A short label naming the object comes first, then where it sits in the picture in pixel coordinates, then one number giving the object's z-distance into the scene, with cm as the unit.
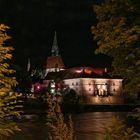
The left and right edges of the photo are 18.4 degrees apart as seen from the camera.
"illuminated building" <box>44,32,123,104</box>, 11126
